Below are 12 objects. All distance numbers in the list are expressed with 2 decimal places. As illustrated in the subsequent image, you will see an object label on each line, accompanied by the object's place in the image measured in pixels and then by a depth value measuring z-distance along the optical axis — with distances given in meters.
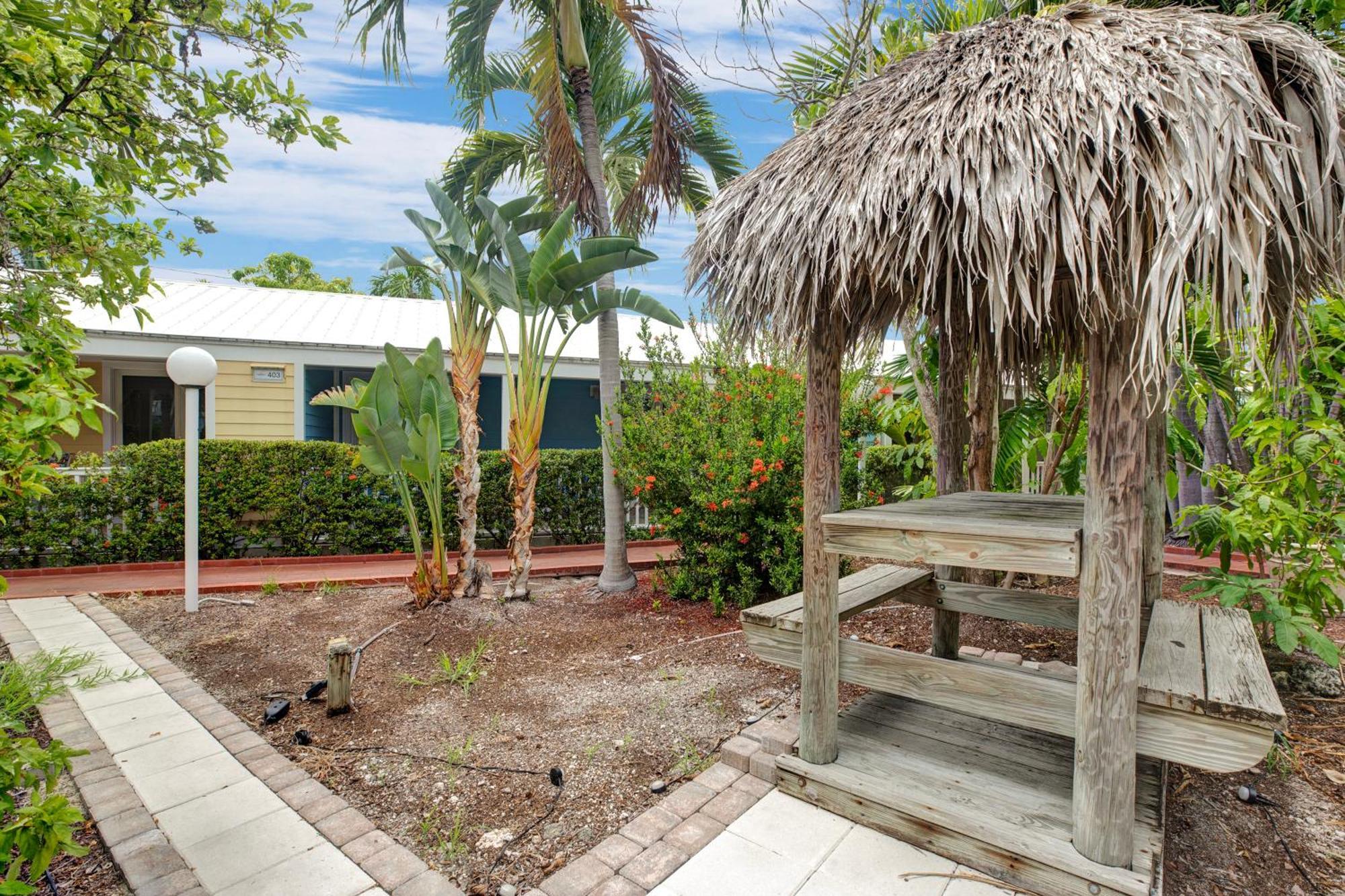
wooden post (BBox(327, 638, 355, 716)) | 3.83
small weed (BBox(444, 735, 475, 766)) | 3.36
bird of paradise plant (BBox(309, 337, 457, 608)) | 5.54
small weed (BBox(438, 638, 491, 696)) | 4.43
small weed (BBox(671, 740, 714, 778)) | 3.21
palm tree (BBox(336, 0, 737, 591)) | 6.57
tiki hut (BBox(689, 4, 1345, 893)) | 2.01
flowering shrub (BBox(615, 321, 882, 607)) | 5.81
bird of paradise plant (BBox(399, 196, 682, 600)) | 5.67
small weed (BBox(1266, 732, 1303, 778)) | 3.29
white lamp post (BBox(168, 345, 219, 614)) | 6.03
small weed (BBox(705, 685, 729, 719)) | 3.89
